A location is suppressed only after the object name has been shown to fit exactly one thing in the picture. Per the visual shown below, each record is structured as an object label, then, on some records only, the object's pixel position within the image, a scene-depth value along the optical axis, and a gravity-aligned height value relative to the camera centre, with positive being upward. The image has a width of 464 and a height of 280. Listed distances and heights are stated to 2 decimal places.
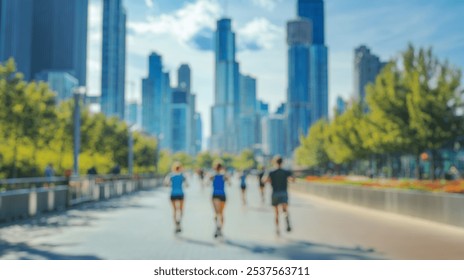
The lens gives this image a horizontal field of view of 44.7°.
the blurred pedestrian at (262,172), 24.12 -0.28
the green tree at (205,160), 189.00 +1.82
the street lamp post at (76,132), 25.36 +1.48
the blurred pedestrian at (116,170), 38.70 -0.32
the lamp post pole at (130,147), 45.94 +1.50
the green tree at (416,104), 30.73 +3.54
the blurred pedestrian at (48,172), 23.98 -0.29
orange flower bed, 15.82 -0.65
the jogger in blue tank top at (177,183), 13.04 -0.41
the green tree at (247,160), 178.38 +1.75
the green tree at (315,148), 76.11 +2.37
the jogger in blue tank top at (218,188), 12.55 -0.51
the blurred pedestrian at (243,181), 26.07 -0.72
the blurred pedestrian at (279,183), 12.47 -0.39
